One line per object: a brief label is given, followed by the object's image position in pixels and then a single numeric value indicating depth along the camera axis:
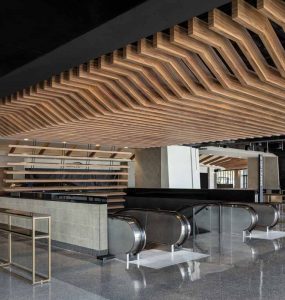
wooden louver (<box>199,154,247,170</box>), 25.18
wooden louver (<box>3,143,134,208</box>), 12.24
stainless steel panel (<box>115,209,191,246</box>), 7.96
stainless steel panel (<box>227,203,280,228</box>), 10.98
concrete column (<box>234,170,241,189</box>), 31.48
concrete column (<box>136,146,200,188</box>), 14.31
